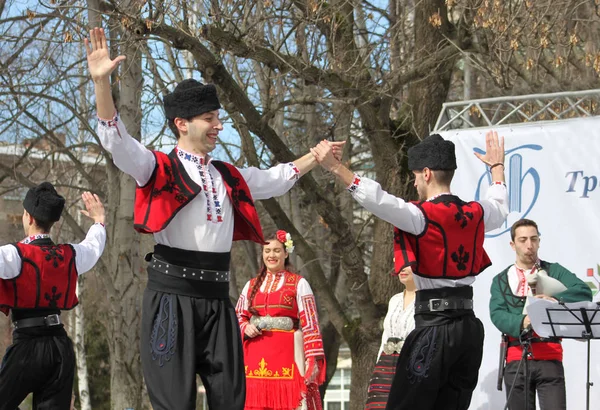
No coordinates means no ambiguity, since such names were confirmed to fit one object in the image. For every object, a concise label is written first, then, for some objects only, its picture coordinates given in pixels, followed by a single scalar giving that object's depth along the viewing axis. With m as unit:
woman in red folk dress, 11.41
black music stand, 8.68
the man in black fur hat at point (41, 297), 8.67
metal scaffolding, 11.44
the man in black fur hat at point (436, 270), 6.97
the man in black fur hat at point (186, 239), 6.02
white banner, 11.08
